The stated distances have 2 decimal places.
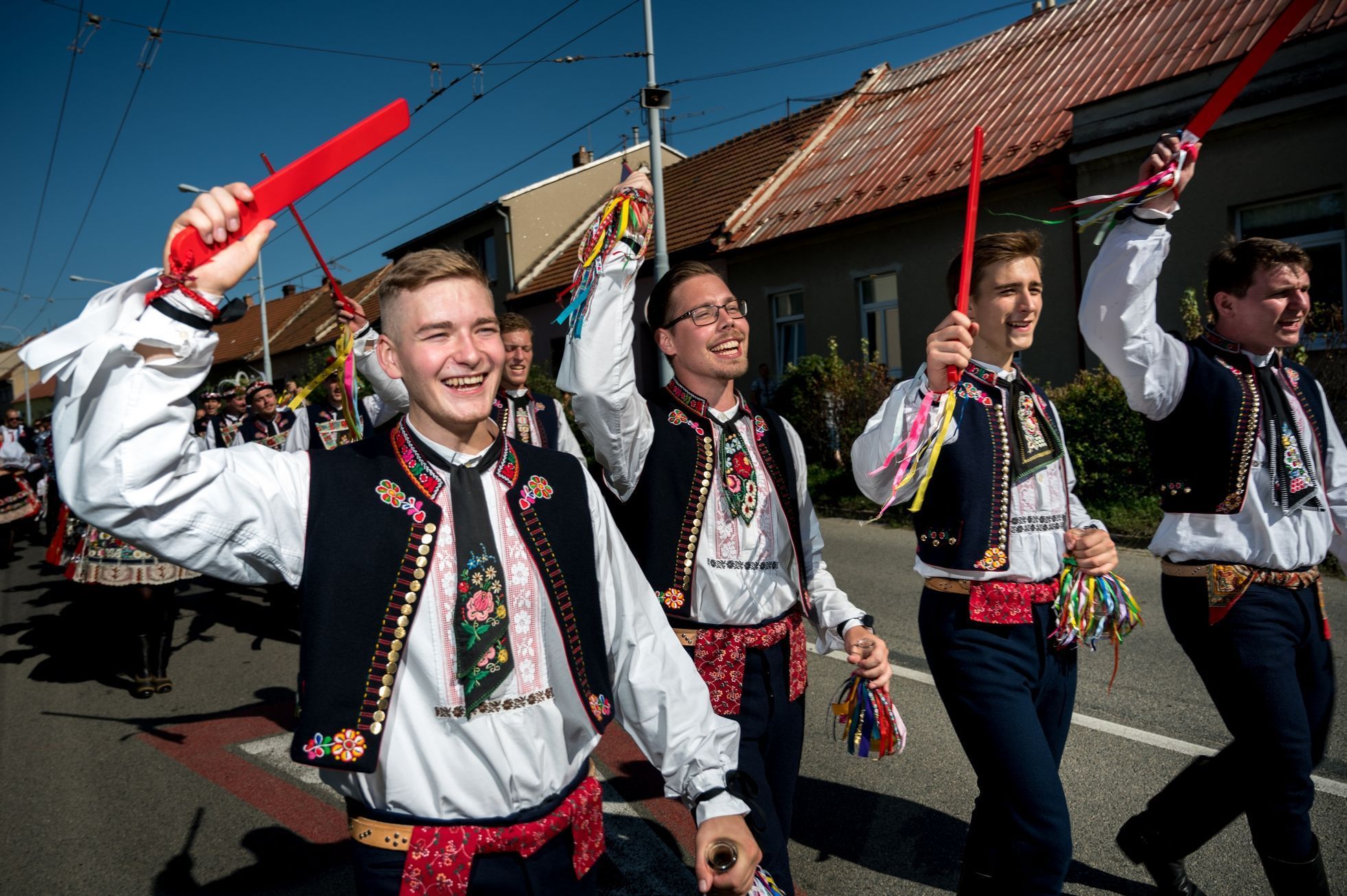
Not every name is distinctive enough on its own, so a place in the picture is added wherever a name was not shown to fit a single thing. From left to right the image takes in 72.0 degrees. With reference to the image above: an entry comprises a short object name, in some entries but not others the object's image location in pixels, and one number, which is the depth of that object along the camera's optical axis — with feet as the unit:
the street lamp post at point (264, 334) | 96.66
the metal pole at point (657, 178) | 46.34
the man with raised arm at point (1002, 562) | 8.38
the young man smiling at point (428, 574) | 4.89
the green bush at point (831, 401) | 43.11
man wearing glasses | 8.30
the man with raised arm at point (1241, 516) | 9.23
